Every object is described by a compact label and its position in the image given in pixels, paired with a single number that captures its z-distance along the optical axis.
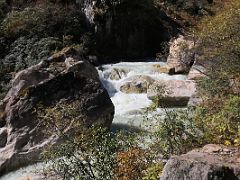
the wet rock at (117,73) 11.83
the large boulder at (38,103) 7.49
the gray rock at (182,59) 11.95
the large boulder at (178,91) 10.02
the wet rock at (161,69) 12.03
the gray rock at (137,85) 10.99
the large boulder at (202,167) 3.40
